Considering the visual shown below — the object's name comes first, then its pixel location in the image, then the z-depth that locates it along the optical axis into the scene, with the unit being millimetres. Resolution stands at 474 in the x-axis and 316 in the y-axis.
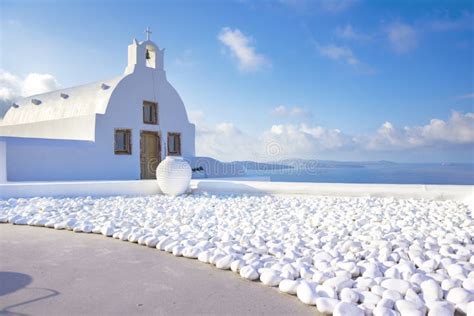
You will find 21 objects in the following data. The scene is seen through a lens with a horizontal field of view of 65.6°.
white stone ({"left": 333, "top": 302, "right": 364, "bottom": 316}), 1714
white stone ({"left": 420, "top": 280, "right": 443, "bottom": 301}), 1940
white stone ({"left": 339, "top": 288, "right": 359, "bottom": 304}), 1891
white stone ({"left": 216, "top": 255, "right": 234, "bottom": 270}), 2479
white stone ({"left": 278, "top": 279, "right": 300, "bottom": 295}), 2055
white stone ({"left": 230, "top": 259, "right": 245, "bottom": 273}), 2420
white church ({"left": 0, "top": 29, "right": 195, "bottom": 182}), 9547
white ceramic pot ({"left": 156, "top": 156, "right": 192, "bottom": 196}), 7168
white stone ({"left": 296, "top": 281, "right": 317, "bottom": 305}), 1914
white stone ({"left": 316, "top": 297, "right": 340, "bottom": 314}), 1803
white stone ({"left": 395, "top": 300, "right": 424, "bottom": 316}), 1706
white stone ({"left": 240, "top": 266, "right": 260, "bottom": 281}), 2268
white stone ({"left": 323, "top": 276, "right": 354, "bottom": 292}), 2045
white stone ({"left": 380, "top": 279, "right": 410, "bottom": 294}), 2006
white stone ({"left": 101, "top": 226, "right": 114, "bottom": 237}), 3478
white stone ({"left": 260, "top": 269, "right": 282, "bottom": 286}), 2176
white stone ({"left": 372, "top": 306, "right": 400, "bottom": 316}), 1713
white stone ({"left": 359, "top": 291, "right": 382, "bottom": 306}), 1858
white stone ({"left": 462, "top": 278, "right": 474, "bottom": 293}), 2034
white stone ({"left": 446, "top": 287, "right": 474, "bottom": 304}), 1884
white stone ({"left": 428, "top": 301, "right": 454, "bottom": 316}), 1721
